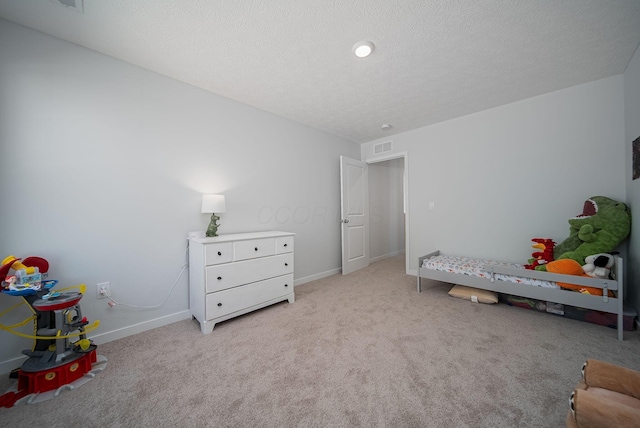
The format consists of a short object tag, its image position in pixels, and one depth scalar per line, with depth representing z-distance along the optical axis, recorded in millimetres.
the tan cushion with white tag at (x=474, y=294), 2541
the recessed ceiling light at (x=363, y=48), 1777
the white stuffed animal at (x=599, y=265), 1955
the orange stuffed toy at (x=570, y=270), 1987
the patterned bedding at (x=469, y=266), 2248
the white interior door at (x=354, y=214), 3881
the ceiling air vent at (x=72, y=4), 1436
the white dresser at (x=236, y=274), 2066
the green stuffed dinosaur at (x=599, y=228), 2045
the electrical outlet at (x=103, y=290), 1886
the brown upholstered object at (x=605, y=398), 711
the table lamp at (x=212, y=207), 2303
